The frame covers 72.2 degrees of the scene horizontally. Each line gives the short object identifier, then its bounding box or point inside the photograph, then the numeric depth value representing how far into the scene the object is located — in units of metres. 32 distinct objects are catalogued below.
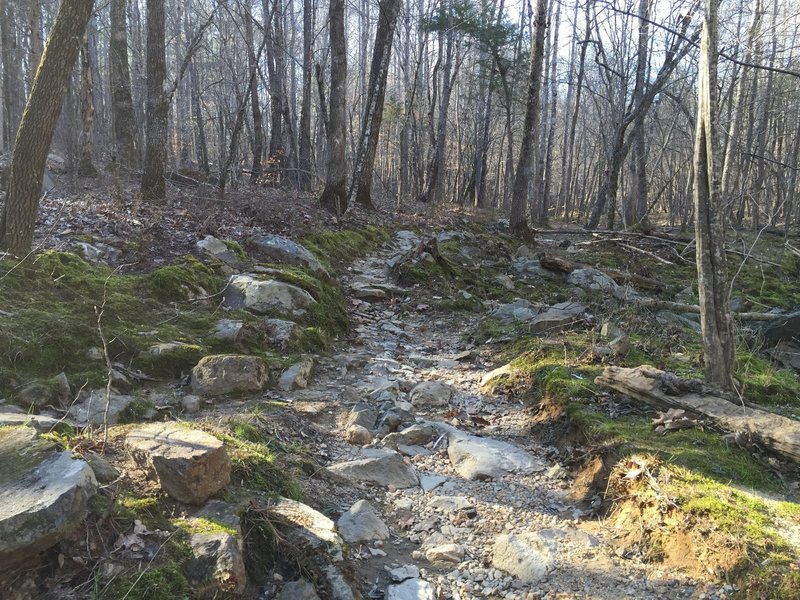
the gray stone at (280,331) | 6.00
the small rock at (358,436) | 4.47
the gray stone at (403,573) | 2.98
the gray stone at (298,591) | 2.49
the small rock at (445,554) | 3.18
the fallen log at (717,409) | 3.58
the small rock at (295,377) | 5.22
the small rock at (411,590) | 2.83
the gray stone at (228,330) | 5.60
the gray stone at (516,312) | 7.33
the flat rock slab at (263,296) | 6.49
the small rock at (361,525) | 3.23
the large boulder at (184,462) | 2.66
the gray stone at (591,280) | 9.32
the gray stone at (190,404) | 4.42
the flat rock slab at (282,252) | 8.02
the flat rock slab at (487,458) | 4.15
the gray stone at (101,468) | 2.57
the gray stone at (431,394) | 5.30
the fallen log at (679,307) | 7.41
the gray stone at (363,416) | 4.67
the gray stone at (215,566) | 2.29
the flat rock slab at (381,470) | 3.93
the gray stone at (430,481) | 3.99
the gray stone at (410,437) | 4.56
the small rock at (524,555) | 3.06
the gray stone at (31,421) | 2.86
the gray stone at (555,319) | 6.57
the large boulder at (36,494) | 1.98
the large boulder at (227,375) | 4.78
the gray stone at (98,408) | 3.87
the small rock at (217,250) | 7.36
